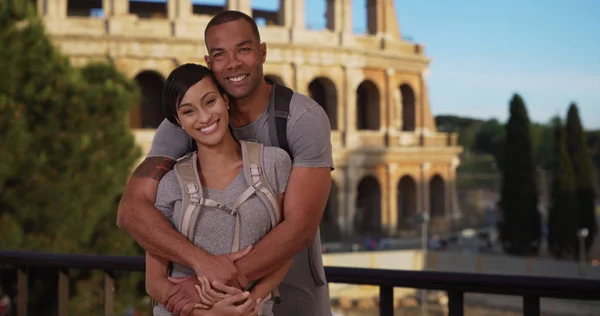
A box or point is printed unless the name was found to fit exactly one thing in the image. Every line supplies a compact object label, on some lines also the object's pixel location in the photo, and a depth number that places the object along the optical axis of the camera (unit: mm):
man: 2369
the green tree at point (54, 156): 12422
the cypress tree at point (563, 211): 28359
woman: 2391
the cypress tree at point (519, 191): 28391
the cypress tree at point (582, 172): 30003
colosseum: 26266
